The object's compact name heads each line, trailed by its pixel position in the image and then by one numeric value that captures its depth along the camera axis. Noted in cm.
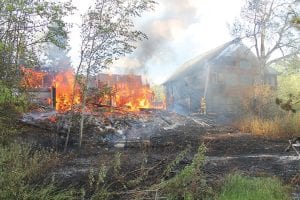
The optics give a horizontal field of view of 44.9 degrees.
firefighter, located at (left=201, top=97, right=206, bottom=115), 3384
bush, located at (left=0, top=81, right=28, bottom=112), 673
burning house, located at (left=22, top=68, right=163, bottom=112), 1540
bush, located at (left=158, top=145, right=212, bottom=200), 621
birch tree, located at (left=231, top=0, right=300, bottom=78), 2903
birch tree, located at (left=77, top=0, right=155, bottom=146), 1493
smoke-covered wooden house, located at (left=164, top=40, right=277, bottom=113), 3494
